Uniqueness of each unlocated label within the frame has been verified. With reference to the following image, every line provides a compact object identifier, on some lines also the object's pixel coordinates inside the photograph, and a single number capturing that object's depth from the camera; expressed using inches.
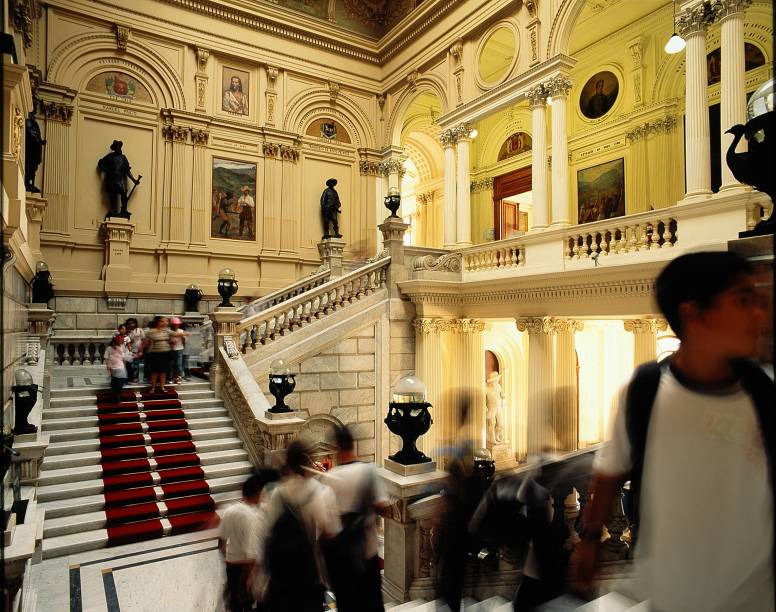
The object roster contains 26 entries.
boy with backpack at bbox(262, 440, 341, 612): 115.8
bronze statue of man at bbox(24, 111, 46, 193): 455.2
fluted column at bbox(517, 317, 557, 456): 420.2
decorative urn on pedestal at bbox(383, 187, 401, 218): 488.5
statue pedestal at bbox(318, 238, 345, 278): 665.6
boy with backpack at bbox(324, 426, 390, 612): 128.1
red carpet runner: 272.5
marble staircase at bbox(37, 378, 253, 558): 257.8
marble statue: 597.6
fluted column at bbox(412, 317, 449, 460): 480.7
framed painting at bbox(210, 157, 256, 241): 649.6
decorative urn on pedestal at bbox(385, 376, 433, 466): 176.7
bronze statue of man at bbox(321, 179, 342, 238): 705.6
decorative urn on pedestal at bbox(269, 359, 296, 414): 316.2
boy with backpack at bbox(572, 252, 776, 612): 49.0
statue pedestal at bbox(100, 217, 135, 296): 562.3
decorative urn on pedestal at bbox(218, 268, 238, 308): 407.2
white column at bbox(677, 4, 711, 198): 367.6
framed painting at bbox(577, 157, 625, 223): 601.0
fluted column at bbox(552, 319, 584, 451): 418.0
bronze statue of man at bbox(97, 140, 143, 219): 573.9
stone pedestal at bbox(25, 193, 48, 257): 486.6
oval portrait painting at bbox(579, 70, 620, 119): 613.6
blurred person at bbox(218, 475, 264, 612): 134.9
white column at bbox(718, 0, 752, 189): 355.3
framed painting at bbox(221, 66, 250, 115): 658.2
